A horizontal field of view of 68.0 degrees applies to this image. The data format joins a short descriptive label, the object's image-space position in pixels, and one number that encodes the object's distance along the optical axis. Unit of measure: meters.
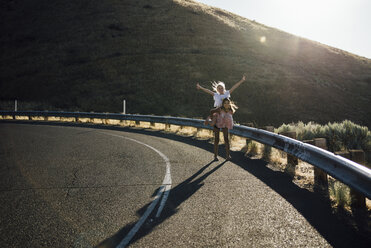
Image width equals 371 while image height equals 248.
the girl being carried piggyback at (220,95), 7.54
